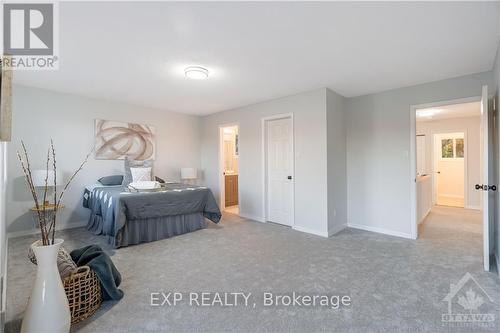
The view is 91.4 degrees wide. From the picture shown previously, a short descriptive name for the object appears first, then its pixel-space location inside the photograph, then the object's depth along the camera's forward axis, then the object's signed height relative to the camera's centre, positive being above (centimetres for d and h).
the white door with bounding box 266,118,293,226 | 443 -5
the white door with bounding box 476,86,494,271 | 253 -6
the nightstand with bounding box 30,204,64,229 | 362 -70
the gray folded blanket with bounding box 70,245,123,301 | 198 -82
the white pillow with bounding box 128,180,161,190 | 373 -26
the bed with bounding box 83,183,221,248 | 329 -65
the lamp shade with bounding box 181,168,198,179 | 552 -11
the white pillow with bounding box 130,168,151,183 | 427 -10
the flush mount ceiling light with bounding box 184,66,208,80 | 300 +120
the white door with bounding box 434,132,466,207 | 715 -4
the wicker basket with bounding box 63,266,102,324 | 175 -92
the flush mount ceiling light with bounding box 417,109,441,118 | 542 +123
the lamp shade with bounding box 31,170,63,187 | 356 -11
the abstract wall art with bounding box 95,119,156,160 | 456 +56
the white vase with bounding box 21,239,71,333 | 150 -83
